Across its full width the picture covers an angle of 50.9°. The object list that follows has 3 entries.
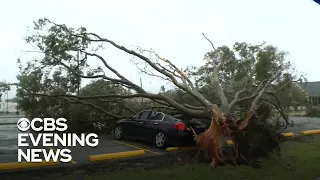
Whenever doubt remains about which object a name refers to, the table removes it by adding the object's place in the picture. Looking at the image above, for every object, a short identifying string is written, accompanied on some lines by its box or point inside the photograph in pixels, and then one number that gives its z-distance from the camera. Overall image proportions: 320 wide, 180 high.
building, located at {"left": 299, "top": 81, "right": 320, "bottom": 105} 63.95
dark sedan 11.77
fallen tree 9.99
